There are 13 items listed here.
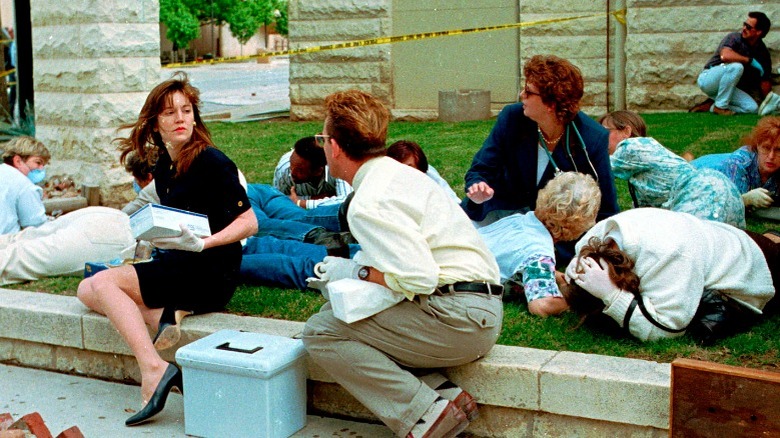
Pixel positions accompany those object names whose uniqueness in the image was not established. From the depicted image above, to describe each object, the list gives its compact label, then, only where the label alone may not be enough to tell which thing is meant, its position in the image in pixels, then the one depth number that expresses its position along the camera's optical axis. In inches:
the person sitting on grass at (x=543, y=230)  200.4
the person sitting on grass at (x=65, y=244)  239.3
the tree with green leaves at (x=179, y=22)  2061.6
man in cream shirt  155.6
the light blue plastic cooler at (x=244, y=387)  169.9
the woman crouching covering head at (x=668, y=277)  173.0
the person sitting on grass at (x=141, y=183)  249.3
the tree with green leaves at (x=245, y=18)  2300.7
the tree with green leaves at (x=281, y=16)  2467.8
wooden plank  145.3
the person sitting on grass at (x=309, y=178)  283.6
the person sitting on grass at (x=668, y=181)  237.8
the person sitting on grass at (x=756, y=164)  270.2
